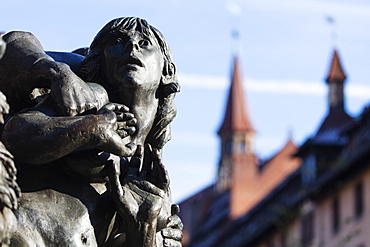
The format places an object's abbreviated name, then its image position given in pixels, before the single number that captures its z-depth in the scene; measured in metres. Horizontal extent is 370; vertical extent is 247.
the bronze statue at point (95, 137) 6.27
